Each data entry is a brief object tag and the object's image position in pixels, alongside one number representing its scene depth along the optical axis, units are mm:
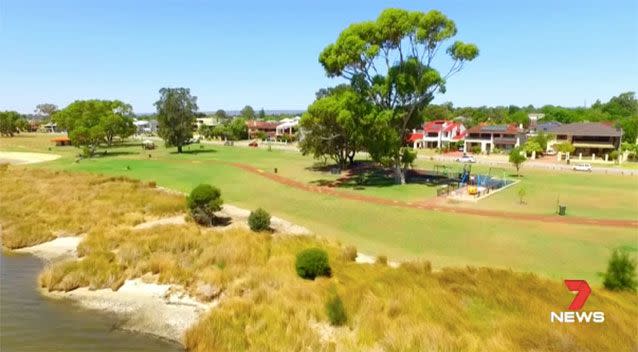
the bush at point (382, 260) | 20844
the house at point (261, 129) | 139625
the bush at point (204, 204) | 28781
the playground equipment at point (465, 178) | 46844
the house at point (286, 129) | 134250
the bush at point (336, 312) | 14953
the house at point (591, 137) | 78312
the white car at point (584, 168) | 61281
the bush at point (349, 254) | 21725
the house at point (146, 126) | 185438
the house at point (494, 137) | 93438
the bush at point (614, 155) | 73512
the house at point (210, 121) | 172200
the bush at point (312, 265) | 18938
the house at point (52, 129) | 196550
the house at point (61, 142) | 114325
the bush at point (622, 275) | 17141
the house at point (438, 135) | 102938
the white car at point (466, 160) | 70762
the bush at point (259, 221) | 26969
